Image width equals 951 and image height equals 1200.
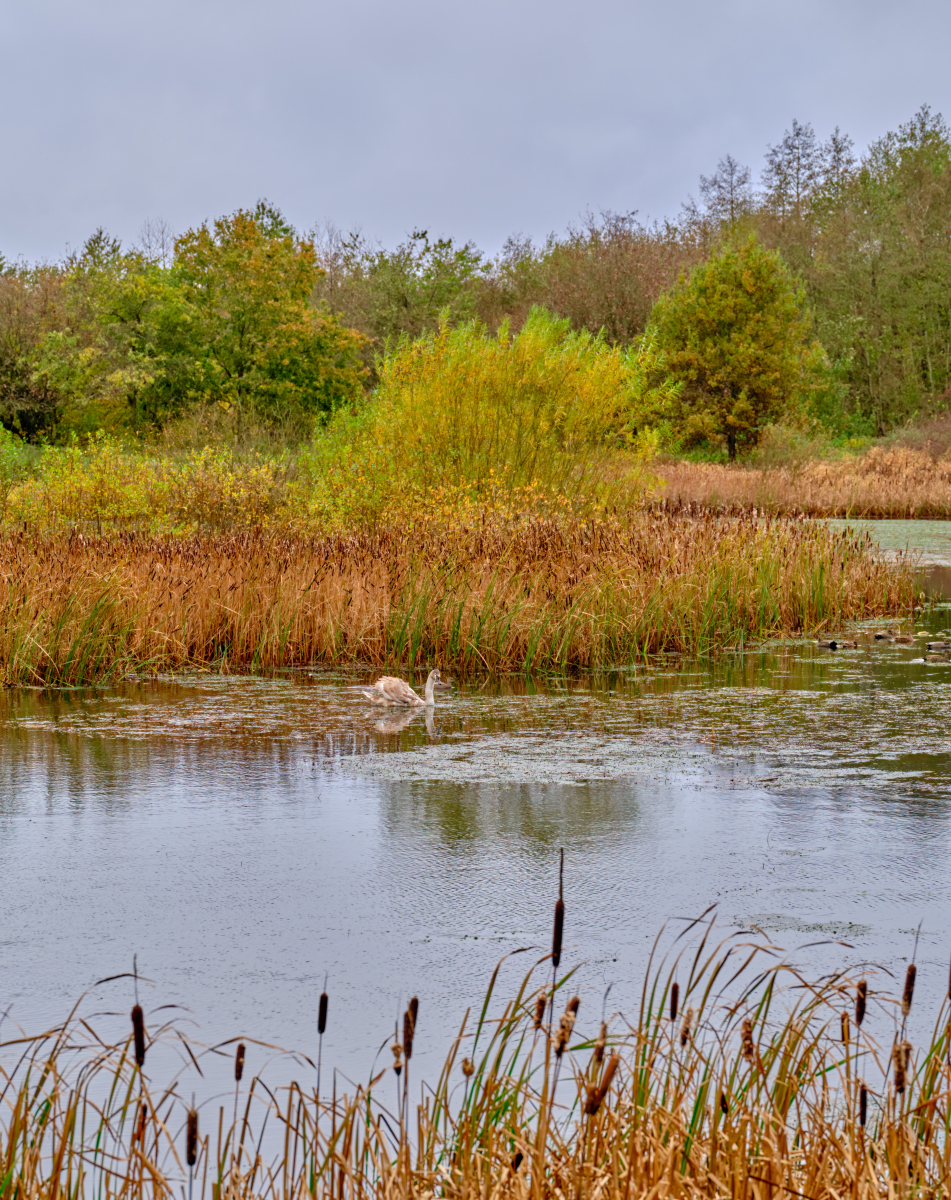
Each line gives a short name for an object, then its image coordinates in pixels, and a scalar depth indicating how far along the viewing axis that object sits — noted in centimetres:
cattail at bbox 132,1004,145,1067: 1517
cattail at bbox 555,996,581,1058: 1545
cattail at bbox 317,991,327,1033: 1549
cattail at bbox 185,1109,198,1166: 1525
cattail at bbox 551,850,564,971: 1548
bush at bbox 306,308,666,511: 7406
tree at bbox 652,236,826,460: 17908
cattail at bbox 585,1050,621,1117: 1535
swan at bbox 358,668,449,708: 4143
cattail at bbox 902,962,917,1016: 1560
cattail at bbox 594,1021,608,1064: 1561
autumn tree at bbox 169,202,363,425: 16926
